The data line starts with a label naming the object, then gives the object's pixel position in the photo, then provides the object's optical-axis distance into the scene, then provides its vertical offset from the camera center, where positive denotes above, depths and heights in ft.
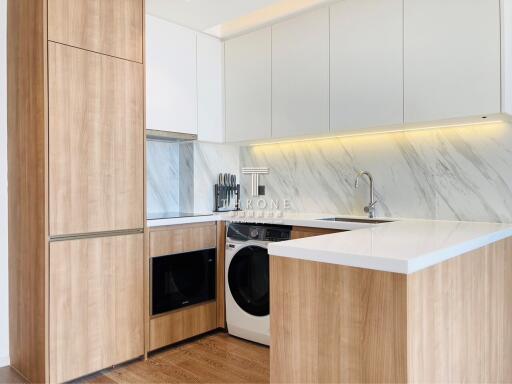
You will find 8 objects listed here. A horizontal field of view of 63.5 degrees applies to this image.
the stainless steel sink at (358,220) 9.22 -0.75
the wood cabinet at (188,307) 9.18 -2.76
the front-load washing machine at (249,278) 9.49 -2.15
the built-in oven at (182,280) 9.29 -2.17
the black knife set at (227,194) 11.86 -0.16
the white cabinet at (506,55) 7.08 +2.30
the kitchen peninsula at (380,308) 4.11 -1.34
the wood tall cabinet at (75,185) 7.51 +0.07
